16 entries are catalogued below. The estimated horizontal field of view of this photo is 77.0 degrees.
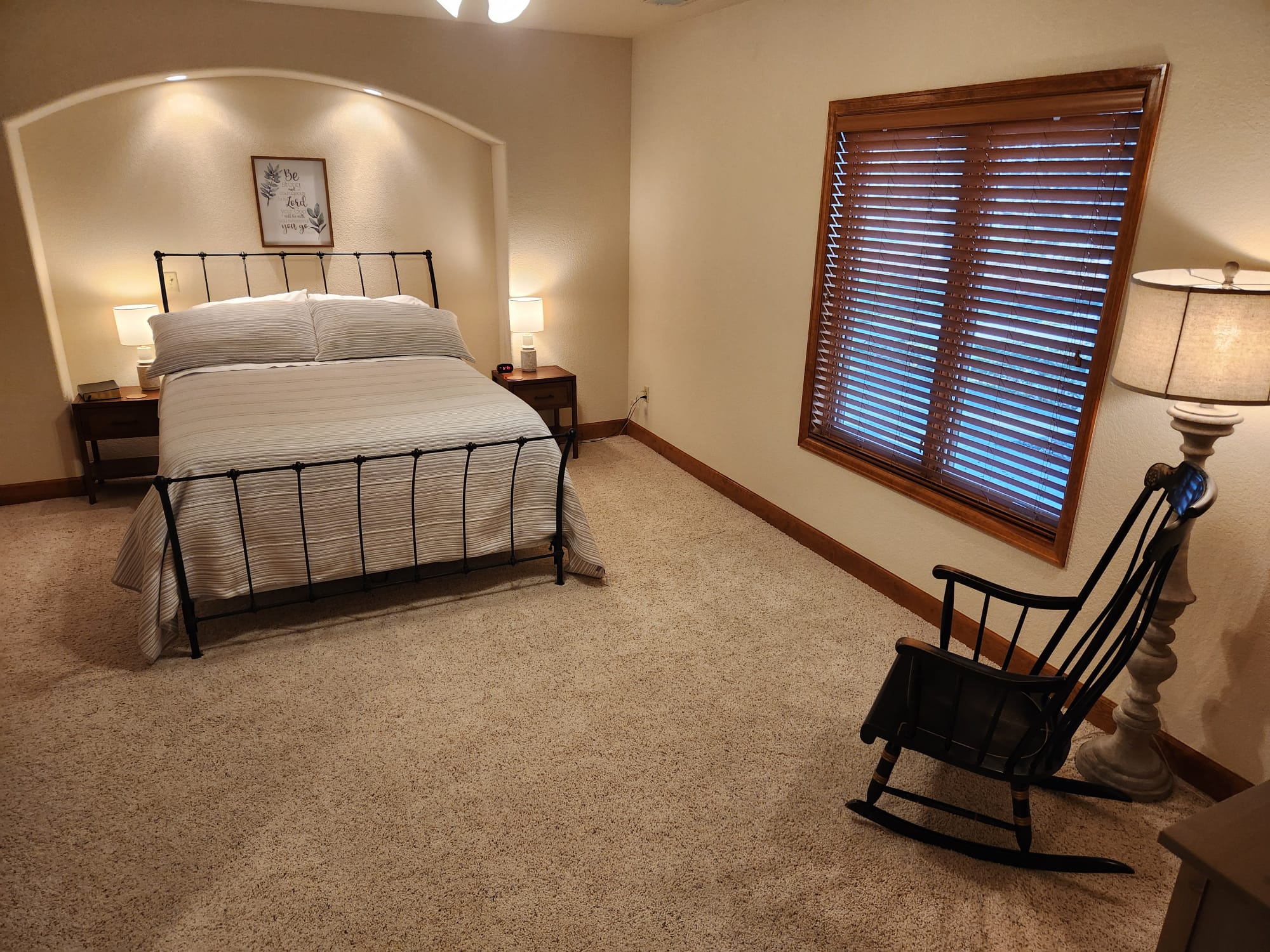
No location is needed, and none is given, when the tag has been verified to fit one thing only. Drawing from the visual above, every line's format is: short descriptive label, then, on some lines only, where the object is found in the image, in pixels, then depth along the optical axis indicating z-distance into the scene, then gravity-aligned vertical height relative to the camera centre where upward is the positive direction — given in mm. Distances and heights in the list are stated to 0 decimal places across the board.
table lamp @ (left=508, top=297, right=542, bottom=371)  4922 -515
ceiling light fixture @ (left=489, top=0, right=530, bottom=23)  2516 +667
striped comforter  2908 -977
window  2410 -166
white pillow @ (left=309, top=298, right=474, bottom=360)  4293 -553
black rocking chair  1884 -1195
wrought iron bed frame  2820 -1181
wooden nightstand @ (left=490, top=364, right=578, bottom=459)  4926 -957
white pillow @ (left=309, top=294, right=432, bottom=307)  4543 -410
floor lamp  1814 -300
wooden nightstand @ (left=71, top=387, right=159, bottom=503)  4141 -1023
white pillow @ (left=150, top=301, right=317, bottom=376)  4043 -560
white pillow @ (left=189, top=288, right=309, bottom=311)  4344 -396
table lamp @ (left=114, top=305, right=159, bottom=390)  4191 -528
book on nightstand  4164 -857
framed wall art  4500 +126
